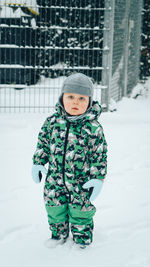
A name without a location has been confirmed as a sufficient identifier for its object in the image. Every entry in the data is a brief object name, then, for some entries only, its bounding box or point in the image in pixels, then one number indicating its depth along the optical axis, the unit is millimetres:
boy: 2545
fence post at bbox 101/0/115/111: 6805
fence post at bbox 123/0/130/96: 7785
